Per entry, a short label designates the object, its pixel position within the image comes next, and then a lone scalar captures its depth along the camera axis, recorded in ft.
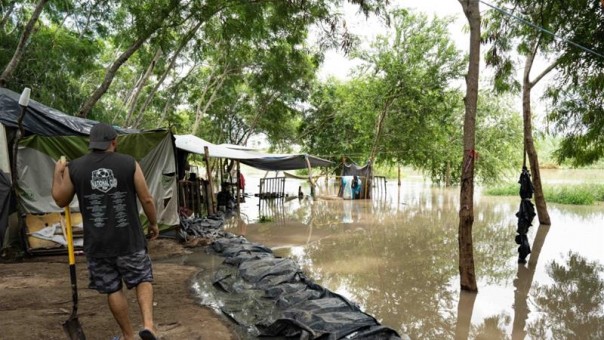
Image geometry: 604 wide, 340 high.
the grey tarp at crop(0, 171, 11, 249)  18.66
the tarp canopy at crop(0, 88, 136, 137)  19.56
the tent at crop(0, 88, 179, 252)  19.65
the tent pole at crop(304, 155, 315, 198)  42.14
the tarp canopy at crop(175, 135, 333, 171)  36.78
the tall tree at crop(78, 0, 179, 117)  24.57
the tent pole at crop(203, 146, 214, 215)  34.32
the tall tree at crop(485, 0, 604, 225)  21.42
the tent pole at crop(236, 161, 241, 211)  50.39
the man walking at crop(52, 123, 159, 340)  8.54
